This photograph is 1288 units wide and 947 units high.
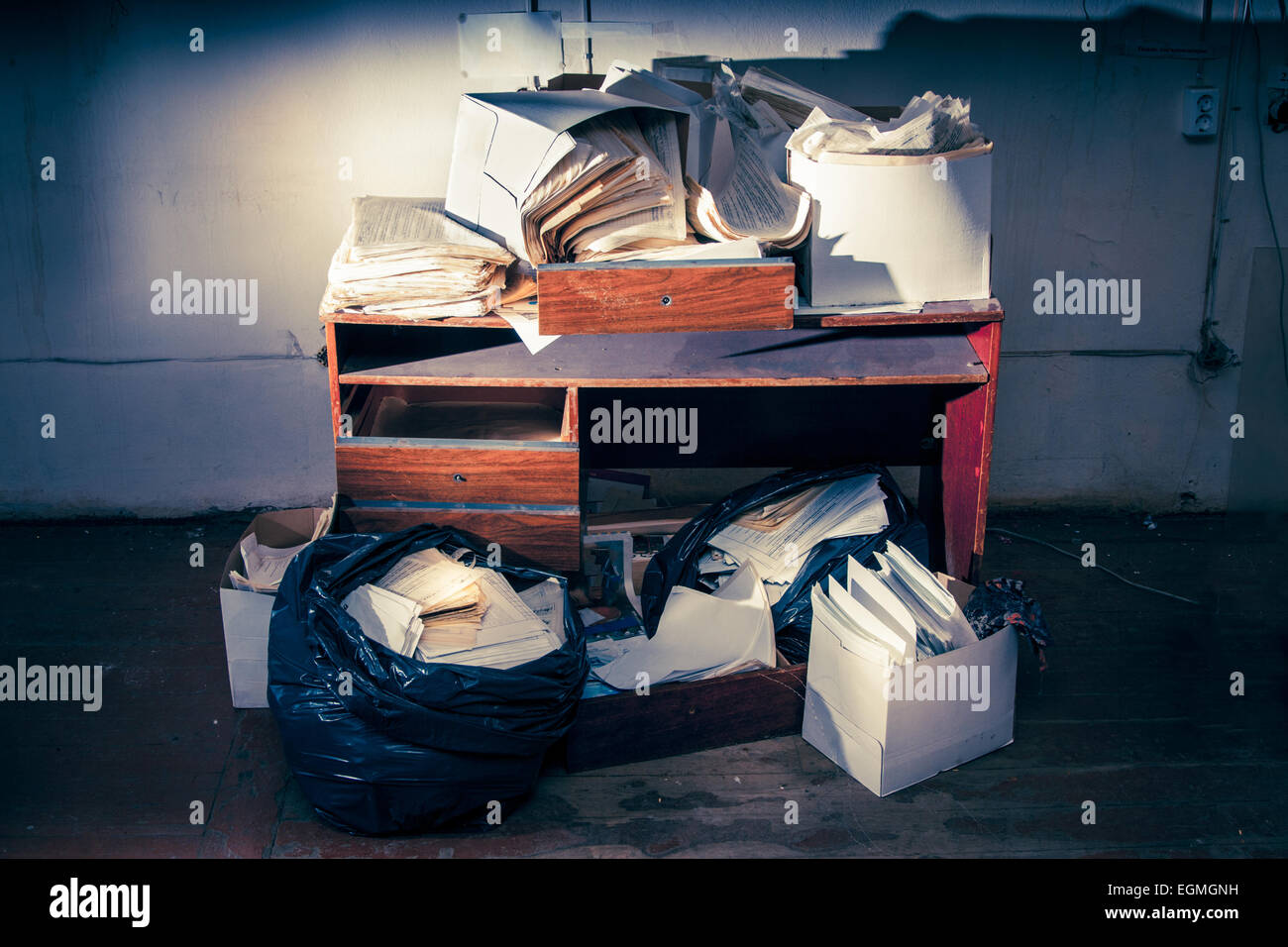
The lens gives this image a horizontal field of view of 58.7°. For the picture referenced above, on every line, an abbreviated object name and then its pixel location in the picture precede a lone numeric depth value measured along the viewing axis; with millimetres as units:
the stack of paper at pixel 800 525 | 2576
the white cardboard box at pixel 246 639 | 2408
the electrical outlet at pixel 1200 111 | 3057
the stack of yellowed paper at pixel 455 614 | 2160
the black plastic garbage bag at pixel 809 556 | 2502
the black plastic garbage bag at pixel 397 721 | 2039
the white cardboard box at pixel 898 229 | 2305
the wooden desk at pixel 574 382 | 2369
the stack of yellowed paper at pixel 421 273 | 2312
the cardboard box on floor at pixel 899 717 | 2199
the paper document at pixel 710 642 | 2357
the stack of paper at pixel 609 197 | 2195
